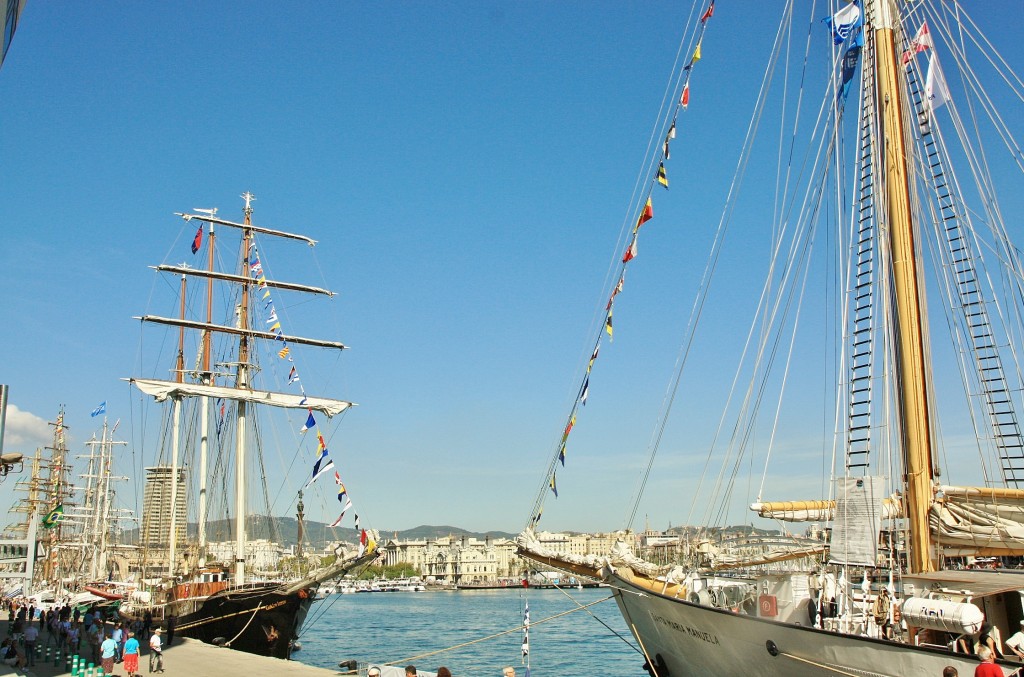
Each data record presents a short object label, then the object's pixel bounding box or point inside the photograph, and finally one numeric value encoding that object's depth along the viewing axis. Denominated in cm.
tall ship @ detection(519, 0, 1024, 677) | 1348
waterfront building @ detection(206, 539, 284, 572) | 4767
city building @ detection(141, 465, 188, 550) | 5842
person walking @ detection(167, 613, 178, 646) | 3031
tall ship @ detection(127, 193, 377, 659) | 3581
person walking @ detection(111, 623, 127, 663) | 2421
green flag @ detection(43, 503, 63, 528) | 5109
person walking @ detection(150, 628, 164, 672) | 2198
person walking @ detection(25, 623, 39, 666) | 2567
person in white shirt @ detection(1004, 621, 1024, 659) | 1249
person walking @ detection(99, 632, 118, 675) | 1997
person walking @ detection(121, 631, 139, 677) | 2048
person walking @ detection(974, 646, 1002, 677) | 995
